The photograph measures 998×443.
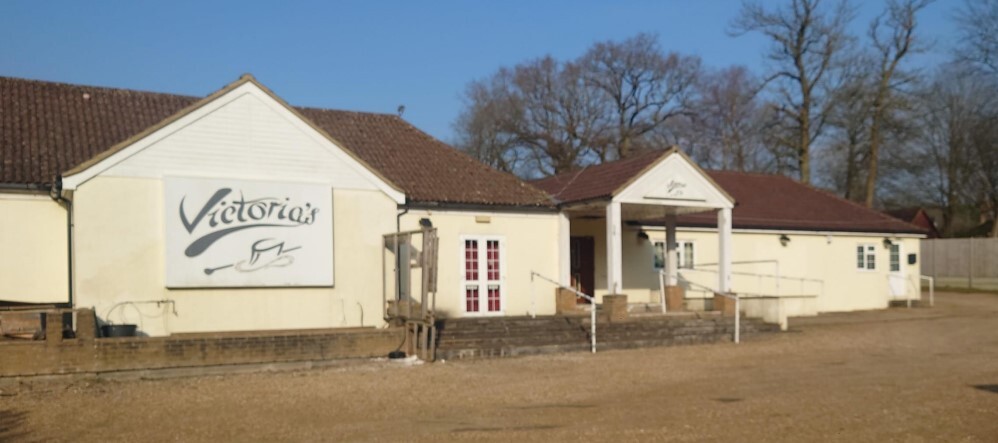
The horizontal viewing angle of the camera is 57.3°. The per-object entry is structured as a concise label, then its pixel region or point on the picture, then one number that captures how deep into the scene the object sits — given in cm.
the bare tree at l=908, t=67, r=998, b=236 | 4753
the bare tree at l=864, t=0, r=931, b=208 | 4206
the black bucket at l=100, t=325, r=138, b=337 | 1620
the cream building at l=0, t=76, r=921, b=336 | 1695
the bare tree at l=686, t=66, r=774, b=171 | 5278
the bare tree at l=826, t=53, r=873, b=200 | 4369
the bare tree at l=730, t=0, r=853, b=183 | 4250
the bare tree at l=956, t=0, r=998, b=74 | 3878
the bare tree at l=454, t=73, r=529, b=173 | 5097
